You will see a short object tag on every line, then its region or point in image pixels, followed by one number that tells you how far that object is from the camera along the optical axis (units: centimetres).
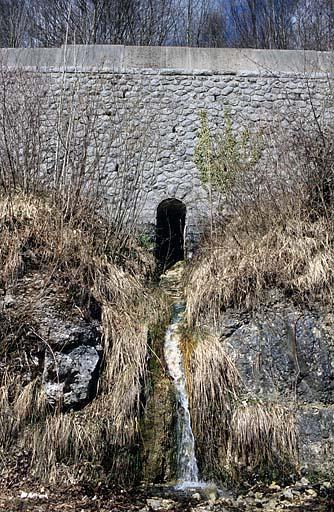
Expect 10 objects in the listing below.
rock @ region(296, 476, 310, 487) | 417
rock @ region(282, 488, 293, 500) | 396
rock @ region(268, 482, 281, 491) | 414
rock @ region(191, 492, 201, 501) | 401
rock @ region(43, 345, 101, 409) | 438
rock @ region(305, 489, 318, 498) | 399
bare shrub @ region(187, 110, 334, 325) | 520
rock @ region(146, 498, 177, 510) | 382
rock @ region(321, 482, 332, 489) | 410
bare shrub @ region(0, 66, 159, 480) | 421
